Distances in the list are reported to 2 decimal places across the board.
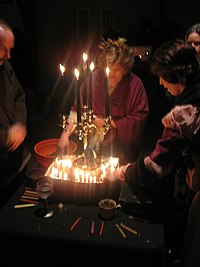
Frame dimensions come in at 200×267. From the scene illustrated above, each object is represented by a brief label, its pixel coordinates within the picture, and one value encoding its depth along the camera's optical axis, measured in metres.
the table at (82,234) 2.16
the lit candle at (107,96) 2.33
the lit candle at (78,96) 2.22
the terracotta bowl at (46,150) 2.90
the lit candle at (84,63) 2.40
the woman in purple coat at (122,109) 3.34
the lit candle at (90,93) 2.38
